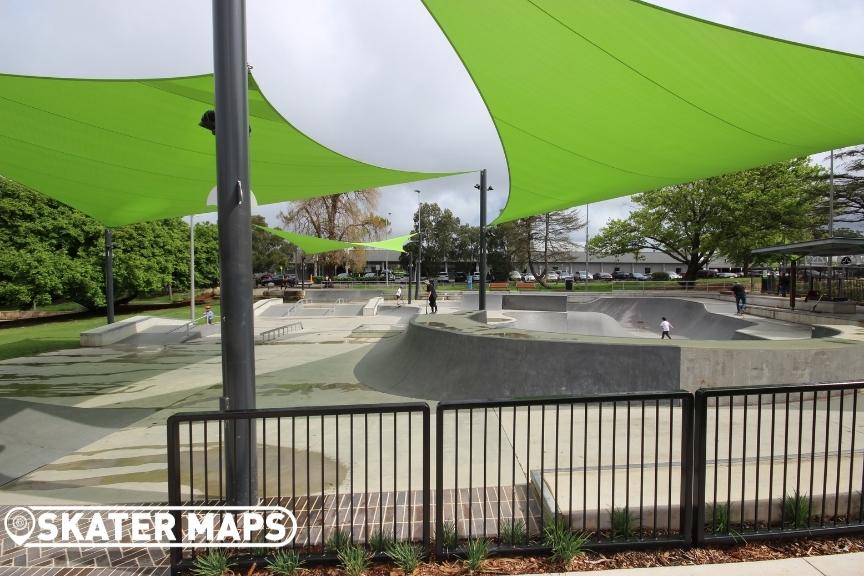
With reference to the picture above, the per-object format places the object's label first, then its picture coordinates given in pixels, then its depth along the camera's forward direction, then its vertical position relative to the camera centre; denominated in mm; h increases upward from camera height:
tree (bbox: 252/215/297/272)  74312 +2857
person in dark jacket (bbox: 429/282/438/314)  22062 -1568
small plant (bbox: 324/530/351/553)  2873 -1820
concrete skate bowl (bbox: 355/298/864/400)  6492 -1553
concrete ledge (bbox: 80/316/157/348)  15203 -2348
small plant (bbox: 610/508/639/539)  3029 -1796
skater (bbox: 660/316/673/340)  14391 -2036
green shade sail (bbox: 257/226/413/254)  25547 +1544
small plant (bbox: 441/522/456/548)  2938 -1835
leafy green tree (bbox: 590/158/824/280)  34688 +4573
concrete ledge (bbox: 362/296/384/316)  26531 -2449
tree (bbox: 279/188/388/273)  46750 +5493
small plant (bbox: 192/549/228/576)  2701 -1850
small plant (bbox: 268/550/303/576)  2711 -1845
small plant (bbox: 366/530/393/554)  2908 -1839
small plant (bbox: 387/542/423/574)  2752 -1840
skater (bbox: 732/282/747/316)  20891 -1497
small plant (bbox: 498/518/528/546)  2984 -1854
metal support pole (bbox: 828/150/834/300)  30484 +3767
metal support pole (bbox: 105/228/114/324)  15885 -337
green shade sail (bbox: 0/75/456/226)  5492 +2020
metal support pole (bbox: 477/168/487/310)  14817 +673
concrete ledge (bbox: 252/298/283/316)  28397 -2470
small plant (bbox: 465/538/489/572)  2770 -1838
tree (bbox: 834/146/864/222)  31047 +5551
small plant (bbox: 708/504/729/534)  3053 -1784
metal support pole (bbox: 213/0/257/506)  3248 +239
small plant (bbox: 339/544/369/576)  2693 -1828
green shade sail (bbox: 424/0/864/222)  4160 +2049
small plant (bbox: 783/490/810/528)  3096 -1764
